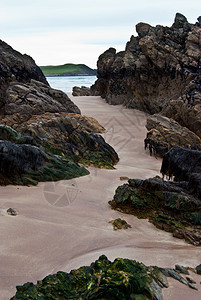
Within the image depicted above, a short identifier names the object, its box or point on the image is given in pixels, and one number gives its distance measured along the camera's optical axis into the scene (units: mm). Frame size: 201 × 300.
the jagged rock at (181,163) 6799
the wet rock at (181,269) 3438
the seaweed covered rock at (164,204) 4916
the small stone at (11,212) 4476
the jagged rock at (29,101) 11180
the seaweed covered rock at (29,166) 6059
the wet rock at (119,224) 4757
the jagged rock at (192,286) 3076
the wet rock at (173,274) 3179
